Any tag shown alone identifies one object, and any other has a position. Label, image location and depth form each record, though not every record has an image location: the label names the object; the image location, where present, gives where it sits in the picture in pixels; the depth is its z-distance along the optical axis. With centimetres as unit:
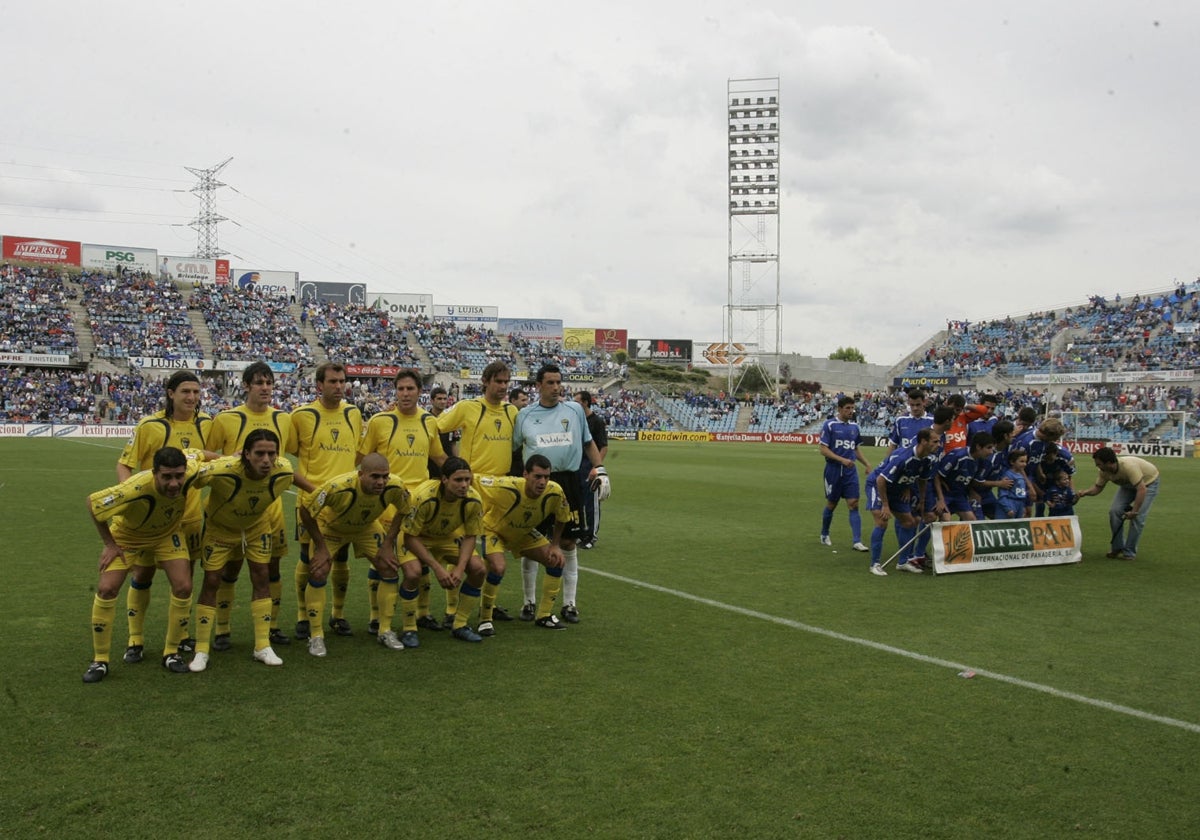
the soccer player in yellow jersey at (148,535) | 556
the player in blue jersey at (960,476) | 1070
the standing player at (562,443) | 752
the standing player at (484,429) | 752
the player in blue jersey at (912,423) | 1173
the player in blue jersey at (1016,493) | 1159
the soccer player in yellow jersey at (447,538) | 655
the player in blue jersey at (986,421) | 1187
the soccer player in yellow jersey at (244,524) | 591
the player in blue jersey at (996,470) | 1109
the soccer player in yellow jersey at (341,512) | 619
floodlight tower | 5956
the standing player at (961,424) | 1173
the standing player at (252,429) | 657
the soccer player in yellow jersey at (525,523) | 700
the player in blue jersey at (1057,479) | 1159
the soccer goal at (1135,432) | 3991
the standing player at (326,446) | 698
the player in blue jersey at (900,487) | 991
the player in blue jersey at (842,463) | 1205
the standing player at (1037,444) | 1116
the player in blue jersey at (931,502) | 1033
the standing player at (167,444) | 614
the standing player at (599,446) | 1129
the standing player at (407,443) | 723
